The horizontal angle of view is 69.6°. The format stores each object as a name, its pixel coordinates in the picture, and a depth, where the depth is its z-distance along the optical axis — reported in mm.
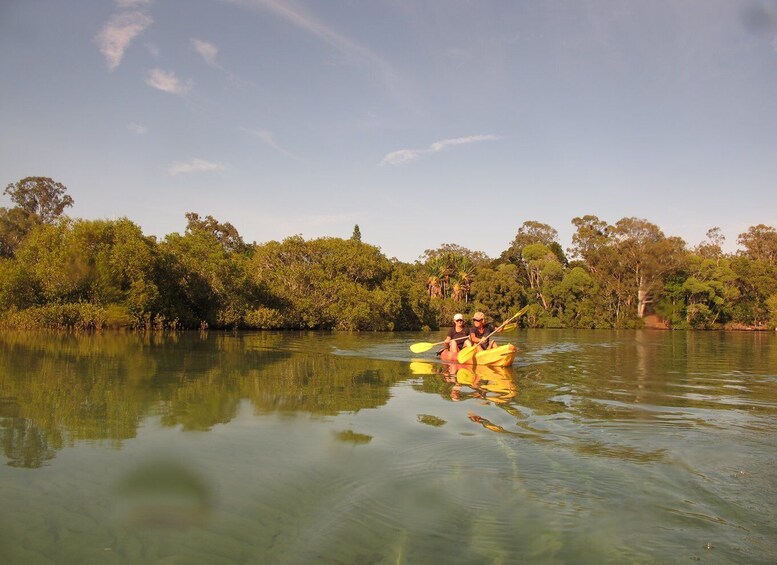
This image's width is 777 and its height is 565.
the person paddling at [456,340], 15281
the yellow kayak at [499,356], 13301
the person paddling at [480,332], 14562
